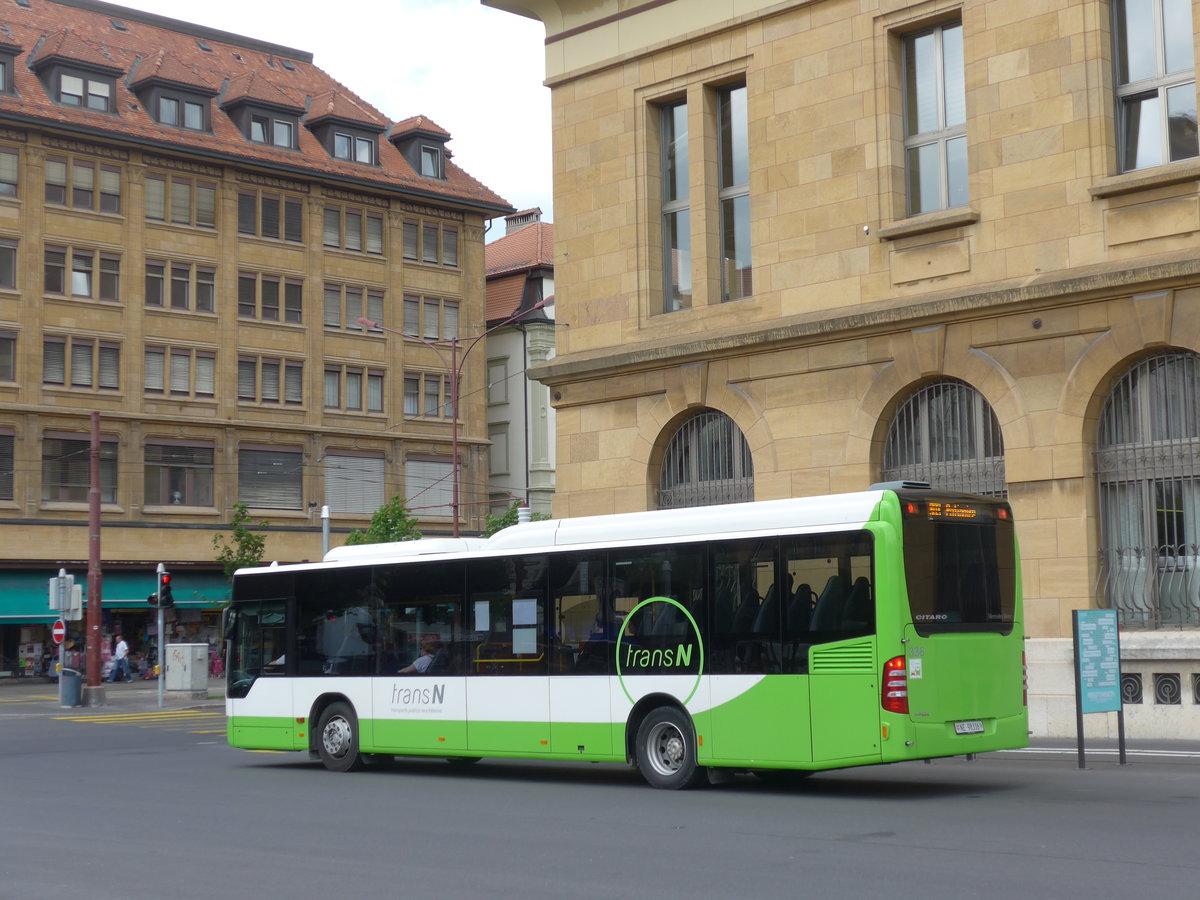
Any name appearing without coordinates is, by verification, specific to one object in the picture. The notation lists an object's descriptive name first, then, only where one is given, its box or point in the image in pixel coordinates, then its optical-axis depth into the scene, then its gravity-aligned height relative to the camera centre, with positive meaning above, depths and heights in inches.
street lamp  1584.9 +214.7
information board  653.3 -21.0
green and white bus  568.4 -10.3
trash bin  1498.5 -60.3
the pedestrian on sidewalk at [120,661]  2068.2 -49.8
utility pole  1553.9 +42.8
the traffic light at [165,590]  1497.3 +28.7
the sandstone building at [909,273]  799.7 +187.1
